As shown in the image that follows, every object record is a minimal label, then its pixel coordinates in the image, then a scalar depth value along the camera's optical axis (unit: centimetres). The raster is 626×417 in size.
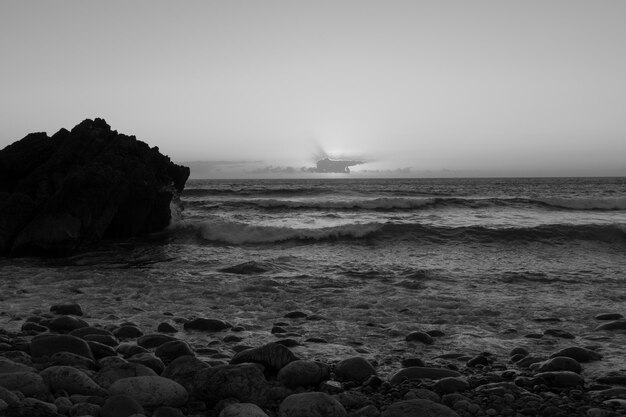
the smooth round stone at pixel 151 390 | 402
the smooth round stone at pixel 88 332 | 587
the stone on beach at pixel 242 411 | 365
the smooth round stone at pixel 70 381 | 410
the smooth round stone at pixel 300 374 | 454
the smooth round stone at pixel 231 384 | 420
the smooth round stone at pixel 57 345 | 512
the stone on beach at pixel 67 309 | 702
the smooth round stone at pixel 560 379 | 456
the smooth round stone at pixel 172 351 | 524
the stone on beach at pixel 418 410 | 378
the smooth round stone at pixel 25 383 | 390
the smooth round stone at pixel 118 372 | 441
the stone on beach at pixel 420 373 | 471
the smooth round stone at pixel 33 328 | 611
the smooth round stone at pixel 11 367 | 430
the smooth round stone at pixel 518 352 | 543
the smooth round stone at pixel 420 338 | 590
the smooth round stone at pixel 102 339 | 564
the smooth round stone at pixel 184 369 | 444
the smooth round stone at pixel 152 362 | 482
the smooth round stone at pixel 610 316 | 680
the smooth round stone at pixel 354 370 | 470
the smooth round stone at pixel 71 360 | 480
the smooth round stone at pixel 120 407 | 362
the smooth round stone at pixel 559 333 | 610
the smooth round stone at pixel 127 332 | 604
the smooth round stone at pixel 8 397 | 340
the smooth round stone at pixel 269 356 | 483
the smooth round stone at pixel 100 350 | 522
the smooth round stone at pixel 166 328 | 630
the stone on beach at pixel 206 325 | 641
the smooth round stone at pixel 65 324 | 622
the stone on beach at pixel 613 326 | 635
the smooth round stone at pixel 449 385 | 444
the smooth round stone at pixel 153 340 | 566
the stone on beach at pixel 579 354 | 525
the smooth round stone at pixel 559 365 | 490
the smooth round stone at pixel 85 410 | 363
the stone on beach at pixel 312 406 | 379
